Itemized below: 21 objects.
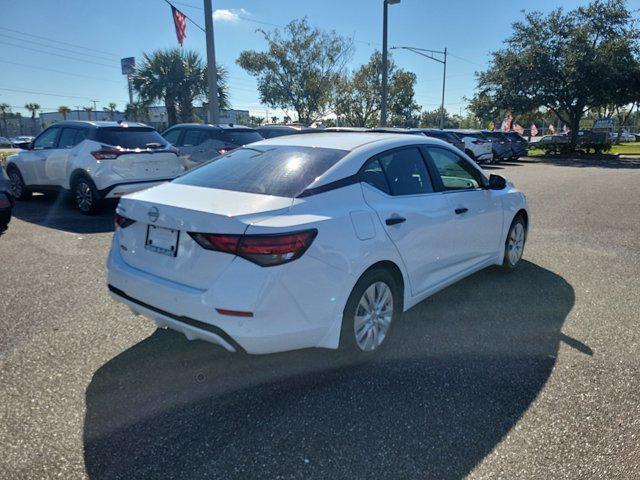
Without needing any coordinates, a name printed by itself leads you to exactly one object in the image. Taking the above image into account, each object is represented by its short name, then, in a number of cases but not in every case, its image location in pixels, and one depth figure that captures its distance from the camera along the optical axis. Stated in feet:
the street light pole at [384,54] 57.97
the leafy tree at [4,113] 260.38
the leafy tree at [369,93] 114.42
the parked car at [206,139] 33.24
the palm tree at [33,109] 283.71
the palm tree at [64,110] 283.18
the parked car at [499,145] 80.53
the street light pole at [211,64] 43.05
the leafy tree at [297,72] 97.19
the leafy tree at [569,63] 89.15
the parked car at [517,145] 85.20
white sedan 8.61
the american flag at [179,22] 51.01
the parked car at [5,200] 21.80
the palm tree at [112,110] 269.19
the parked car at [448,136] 57.23
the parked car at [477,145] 73.67
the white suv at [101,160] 25.94
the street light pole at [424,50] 86.40
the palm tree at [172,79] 78.38
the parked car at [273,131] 45.21
